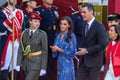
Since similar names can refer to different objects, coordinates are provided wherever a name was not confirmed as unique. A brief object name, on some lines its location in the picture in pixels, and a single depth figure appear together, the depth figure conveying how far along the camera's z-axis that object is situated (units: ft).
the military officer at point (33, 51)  42.95
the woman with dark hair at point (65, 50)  41.61
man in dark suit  38.70
